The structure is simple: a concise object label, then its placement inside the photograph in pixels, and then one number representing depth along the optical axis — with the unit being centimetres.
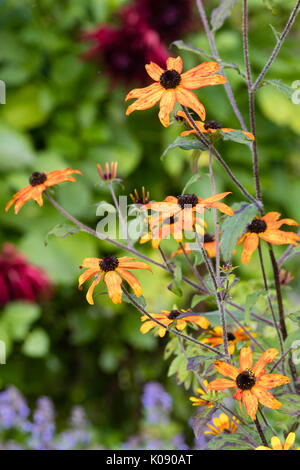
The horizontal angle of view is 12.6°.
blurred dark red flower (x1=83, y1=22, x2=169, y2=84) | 166
